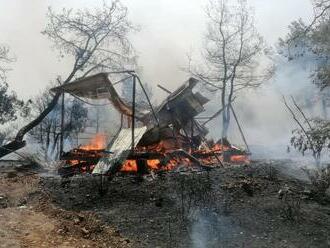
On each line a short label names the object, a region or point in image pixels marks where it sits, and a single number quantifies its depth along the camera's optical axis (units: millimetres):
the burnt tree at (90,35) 22595
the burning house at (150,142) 13023
